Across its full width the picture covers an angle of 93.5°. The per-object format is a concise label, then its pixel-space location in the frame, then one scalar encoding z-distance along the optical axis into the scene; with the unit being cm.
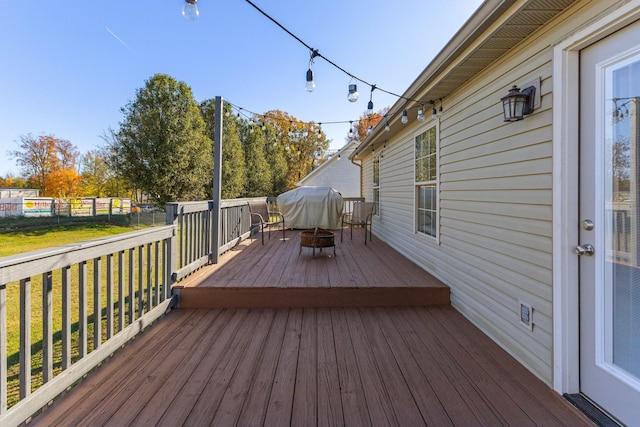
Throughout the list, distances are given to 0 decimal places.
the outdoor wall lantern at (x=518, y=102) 205
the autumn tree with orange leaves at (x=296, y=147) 2403
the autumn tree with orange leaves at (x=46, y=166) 2522
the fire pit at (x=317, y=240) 461
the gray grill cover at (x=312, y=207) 811
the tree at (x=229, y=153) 1668
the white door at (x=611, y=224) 147
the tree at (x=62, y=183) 2514
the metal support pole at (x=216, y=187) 388
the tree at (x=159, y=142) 1370
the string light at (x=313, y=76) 220
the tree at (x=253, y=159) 1977
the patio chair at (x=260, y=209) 650
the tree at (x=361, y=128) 2109
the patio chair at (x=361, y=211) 675
